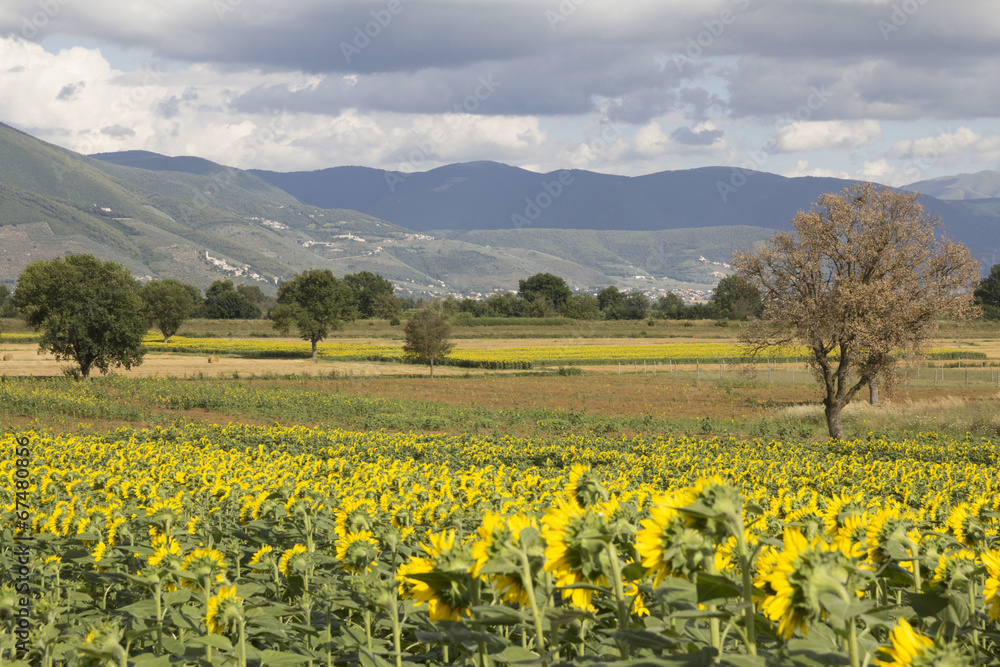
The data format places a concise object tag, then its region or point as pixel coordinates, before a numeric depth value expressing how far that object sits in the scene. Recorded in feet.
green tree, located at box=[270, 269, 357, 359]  465.88
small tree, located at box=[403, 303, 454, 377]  364.79
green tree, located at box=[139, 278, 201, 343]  622.13
